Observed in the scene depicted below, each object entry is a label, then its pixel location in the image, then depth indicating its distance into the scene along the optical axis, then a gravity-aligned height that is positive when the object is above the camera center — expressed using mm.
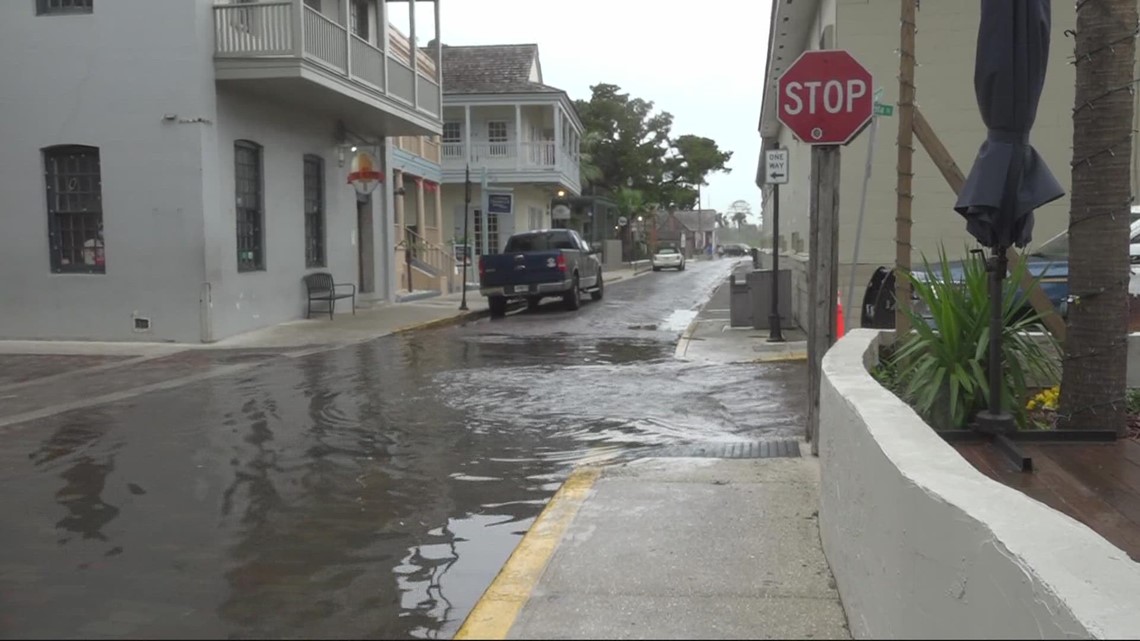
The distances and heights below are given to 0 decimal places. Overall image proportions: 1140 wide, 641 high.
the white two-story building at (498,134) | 34219 +3769
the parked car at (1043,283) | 9508 -483
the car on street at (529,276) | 20938 -832
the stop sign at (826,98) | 6543 +923
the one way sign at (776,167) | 13578 +956
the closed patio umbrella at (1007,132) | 5105 +546
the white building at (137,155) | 14875 +1299
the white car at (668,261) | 55322 -1373
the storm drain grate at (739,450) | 6938 -1554
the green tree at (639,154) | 63312 +5727
